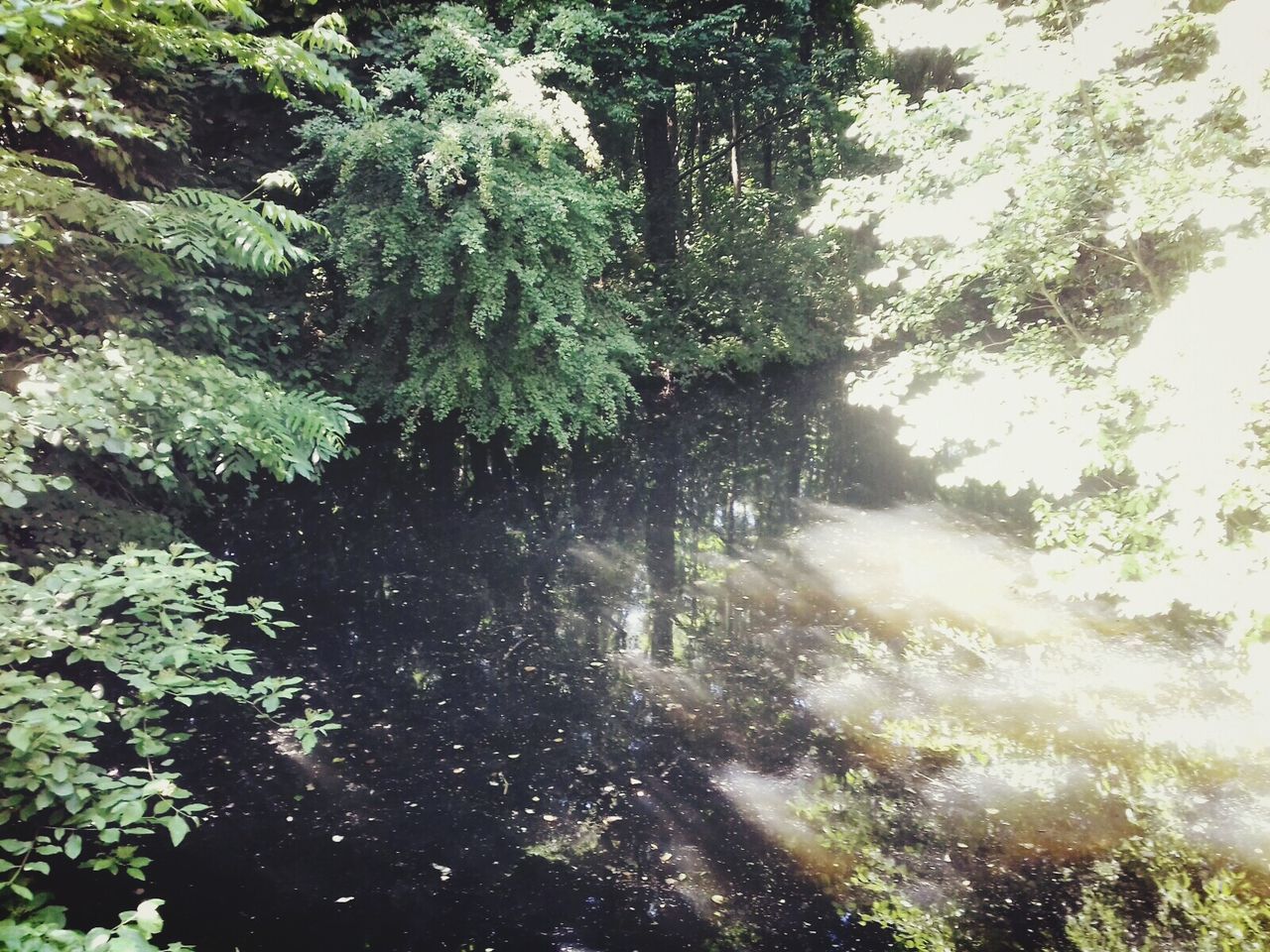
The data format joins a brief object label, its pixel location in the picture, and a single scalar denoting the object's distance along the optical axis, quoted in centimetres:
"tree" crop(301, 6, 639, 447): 796
